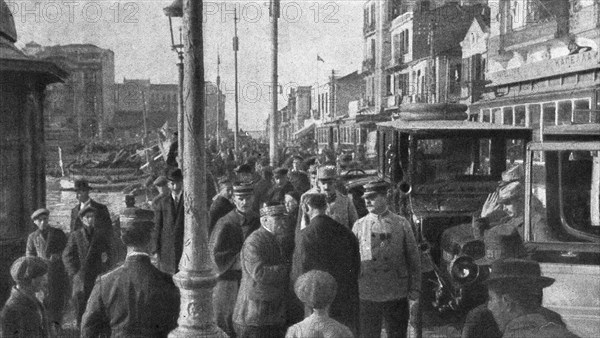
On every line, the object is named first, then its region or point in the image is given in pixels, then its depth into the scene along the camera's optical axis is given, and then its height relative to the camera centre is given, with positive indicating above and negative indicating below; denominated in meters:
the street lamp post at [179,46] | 8.02 +1.74
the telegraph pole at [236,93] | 23.88 +2.63
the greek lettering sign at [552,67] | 13.68 +2.00
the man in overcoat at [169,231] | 7.20 -0.96
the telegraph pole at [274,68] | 16.23 +2.19
